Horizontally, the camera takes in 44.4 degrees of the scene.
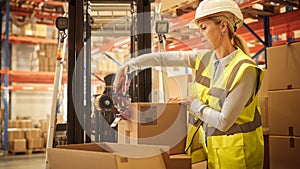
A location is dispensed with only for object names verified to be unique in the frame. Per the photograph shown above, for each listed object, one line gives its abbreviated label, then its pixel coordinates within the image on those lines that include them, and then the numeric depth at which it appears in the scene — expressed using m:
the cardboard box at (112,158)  1.76
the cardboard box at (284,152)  3.15
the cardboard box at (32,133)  9.58
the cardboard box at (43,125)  10.00
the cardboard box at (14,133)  9.48
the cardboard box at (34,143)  9.56
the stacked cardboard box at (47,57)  10.45
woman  2.14
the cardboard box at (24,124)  9.76
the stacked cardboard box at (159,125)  2.34
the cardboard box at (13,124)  9.78
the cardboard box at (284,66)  3.17
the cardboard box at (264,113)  3.47
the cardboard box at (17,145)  9.32
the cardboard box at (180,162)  2.19
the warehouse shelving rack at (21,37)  9.57
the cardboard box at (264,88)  3.59
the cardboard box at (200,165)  2.44
